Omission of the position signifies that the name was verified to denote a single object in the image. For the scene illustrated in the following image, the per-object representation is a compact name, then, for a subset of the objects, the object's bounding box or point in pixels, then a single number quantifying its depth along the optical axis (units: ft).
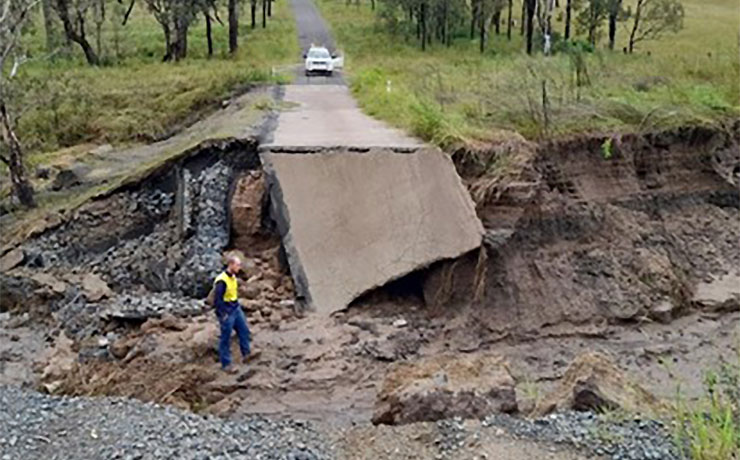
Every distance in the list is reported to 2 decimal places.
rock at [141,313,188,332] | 46.50
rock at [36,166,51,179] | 73.31
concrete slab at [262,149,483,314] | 49.37
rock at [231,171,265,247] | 54.24
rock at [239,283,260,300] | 48.83
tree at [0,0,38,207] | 61.77
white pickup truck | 102.83
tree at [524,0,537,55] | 120.06
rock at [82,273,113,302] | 50.96
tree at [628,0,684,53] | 132.26
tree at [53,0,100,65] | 113.39
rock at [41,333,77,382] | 44.19
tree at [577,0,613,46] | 129.08
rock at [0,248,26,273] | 54.19
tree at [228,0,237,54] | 122.72
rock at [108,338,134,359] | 45.39
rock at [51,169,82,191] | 67.56
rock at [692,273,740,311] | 55.01
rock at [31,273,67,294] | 51.96
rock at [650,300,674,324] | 52.85
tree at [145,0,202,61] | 115.65
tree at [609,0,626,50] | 128.47
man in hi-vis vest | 42.83
